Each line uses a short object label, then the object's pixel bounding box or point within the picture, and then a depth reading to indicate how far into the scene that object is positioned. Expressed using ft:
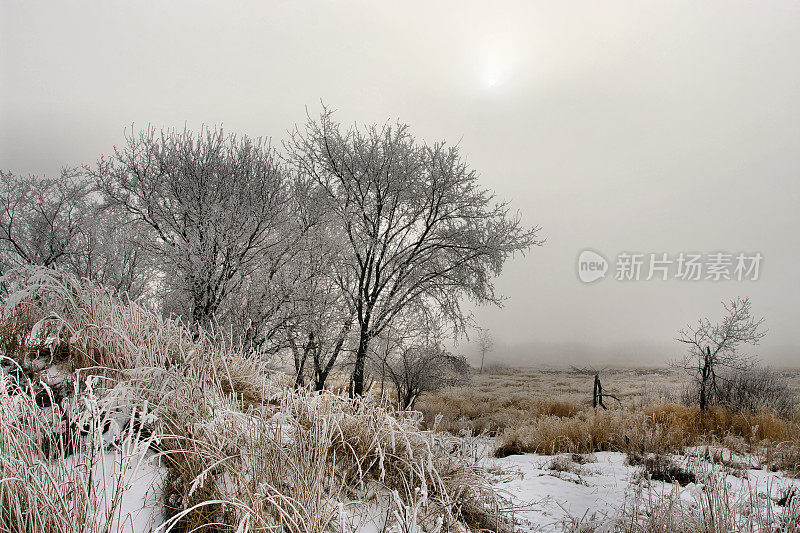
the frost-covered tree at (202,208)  35.24
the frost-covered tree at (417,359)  48.60
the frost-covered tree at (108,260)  49.67
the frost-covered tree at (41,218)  55.16
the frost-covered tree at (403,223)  48.01
